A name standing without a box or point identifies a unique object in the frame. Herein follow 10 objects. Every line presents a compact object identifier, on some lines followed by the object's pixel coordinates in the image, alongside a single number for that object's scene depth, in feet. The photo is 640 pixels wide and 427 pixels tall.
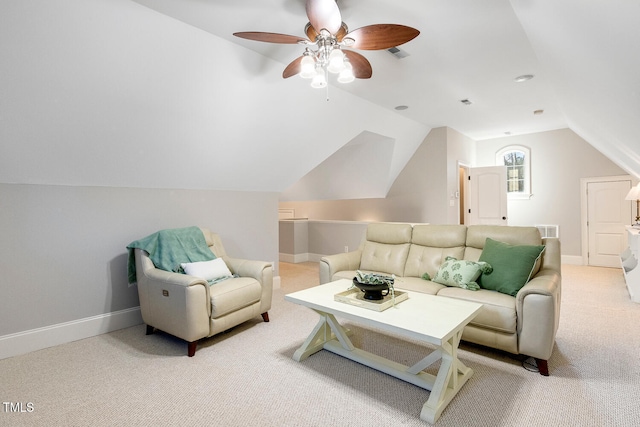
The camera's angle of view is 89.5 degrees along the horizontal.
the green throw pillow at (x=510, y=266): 8.32
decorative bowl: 7.15
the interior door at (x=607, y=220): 18.38
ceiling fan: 6.25
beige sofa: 7.24
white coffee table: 5.91
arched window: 21.27
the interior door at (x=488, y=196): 20.20
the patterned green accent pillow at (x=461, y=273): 8.95
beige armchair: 8.30
